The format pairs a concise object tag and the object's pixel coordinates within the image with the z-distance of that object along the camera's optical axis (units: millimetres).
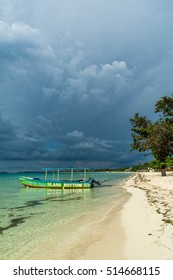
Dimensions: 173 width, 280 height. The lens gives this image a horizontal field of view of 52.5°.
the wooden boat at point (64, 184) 27580
